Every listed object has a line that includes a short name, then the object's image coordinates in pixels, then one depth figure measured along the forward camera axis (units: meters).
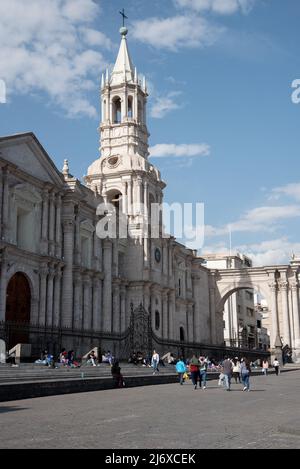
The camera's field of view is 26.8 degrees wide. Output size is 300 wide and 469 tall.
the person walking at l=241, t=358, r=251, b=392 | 21.38
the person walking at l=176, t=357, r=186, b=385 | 24.66
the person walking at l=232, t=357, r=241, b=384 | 28.28
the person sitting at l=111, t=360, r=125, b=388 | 21.59
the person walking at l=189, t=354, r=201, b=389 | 22.42
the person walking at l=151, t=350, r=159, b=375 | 29.26
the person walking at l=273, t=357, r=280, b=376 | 36.08
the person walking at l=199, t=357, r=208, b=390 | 22.59
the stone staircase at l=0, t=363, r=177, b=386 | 20.73
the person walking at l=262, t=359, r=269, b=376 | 36.22
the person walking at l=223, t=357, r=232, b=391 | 21.67
